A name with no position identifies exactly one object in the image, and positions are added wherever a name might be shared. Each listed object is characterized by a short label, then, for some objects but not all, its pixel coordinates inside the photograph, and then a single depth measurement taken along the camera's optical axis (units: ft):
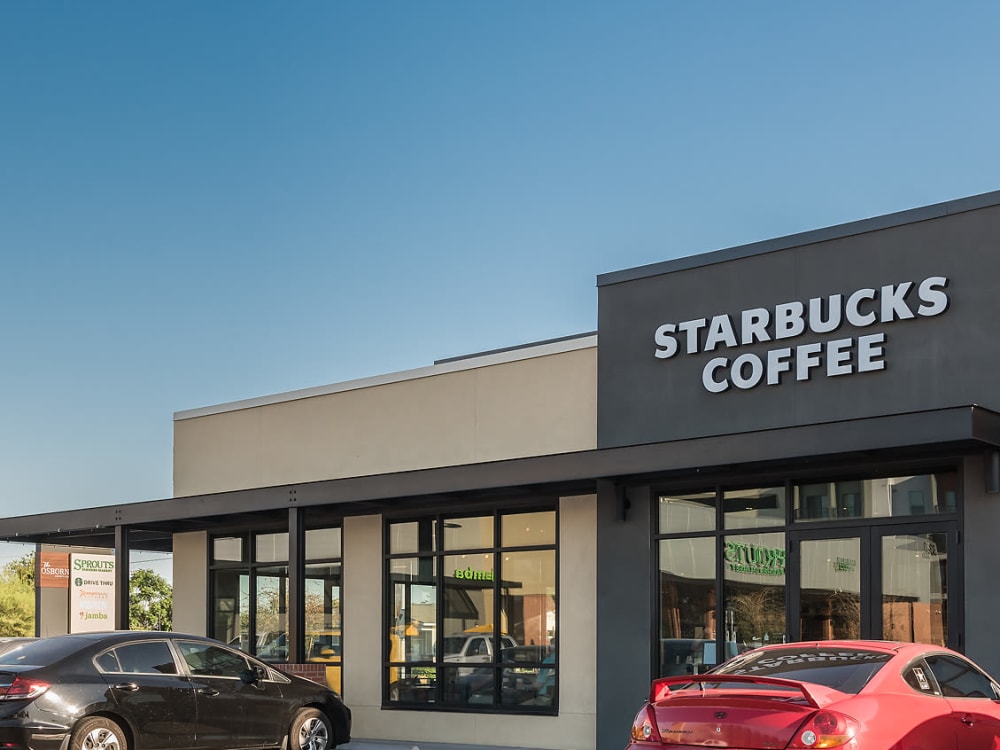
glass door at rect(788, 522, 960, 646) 42.78
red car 25.85
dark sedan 37.65
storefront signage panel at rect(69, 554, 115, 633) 112.98
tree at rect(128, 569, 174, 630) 204.95
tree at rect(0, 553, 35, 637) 195.15
